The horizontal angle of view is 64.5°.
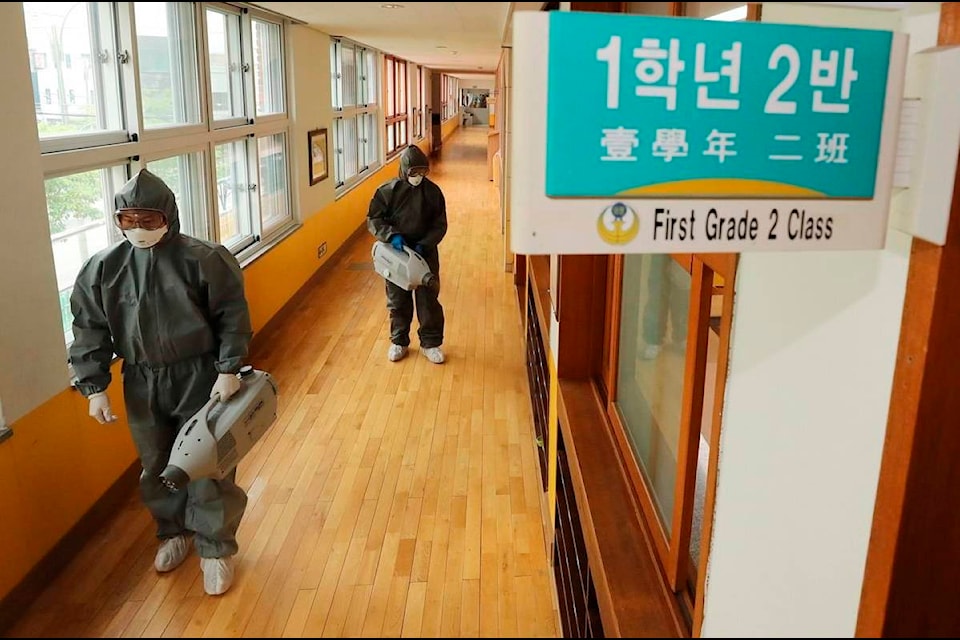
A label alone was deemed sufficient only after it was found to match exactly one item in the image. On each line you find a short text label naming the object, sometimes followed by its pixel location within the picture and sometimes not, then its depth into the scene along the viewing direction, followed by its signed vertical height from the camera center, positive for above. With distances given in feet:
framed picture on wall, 20.34 -0.86
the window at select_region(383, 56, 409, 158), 37.14 +1.01
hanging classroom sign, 2.39 -0.02
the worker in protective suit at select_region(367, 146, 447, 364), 13.89 -1.68
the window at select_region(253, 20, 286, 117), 16.80 +1.22
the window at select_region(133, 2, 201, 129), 10.41 +0.80
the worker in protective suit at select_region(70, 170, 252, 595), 6.91 -2.01
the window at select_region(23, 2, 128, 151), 7.88 +0.52
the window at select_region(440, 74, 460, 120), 70.37 +2.89
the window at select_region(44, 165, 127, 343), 8.41 -1.13
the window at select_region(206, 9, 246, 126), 13.76 +1.01
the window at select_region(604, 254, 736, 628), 4.42 -1.90
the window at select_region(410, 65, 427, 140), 47.26 +1.40
